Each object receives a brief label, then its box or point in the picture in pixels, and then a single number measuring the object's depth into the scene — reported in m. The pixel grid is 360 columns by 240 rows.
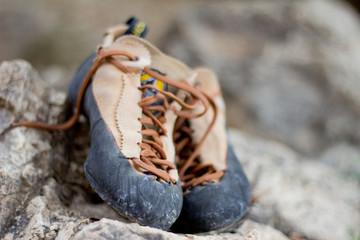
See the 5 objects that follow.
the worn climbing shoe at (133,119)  0.90
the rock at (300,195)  1.06
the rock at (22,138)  0.93
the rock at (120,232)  0.86
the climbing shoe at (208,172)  0.96
